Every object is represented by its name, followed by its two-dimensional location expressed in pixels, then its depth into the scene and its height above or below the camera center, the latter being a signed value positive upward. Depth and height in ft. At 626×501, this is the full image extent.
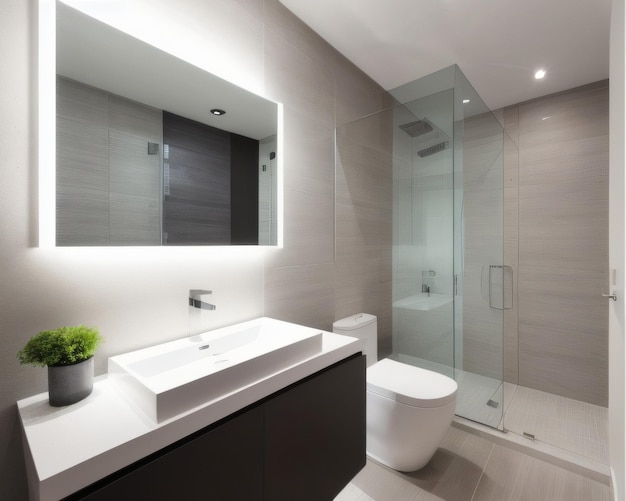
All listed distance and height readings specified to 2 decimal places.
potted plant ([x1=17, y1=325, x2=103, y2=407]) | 2.79 -1.00
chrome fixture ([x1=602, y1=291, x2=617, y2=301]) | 4.49 -0.70
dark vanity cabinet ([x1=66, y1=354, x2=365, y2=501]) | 2.46 -1.99
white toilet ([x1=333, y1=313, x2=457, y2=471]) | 5.27 -2.84
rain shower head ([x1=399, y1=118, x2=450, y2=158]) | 6.12 +2.23
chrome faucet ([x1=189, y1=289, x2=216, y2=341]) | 4.34 -0.89
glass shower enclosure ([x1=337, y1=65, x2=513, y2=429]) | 6.18 +0.29
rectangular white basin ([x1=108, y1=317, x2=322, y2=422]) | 2.68 -1.27
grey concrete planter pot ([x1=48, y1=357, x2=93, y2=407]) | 2.84 -1.23
